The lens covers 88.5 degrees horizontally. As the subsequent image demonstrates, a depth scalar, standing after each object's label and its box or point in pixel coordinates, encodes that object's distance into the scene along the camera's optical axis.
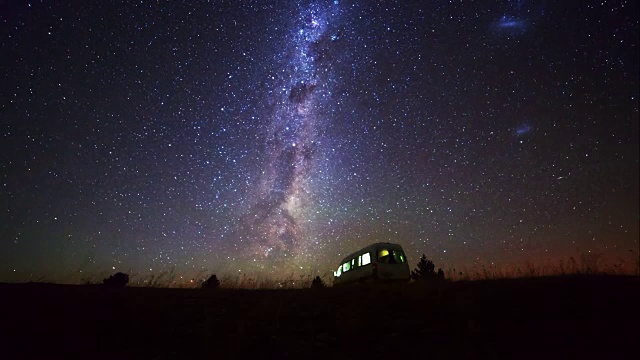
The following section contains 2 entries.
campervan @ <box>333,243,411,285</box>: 16.36
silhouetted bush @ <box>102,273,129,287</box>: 14.81
